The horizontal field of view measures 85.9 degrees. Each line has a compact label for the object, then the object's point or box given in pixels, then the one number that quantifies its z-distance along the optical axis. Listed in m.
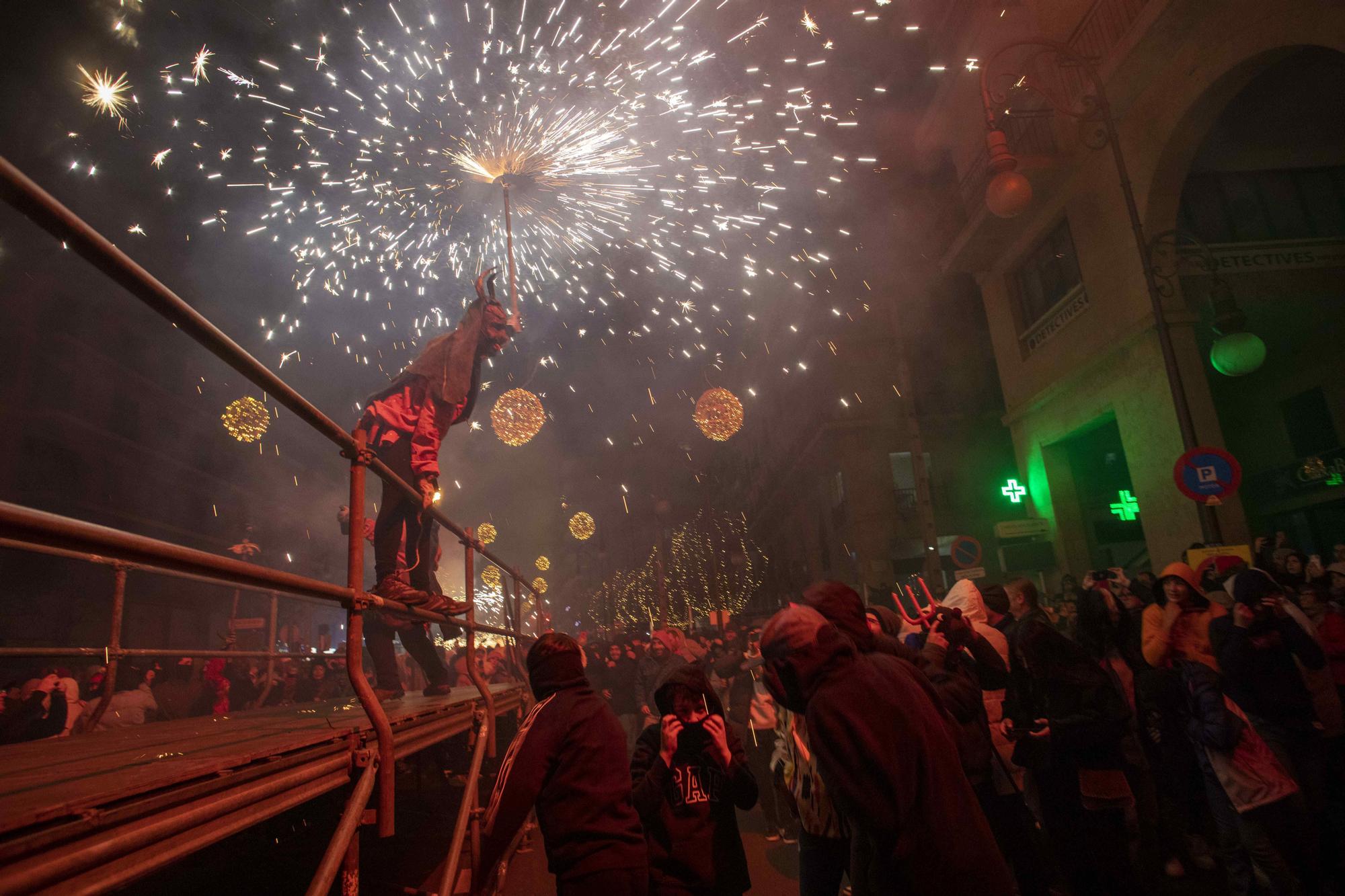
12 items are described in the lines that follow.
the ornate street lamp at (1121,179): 8.81
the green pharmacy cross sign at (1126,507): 14.54
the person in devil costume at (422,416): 4.40
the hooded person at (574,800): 2.76
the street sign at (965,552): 11.89
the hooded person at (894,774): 2.14
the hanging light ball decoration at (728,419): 15.35
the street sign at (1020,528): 14.96
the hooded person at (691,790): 3.14
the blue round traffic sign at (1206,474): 7.23
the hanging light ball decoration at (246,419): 11.05
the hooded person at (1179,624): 4.79
